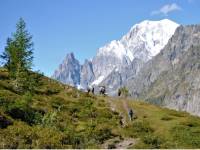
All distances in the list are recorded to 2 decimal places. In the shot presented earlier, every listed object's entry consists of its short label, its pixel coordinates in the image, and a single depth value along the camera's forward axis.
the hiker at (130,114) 64.31
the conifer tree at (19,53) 67.88
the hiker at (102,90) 88.19
